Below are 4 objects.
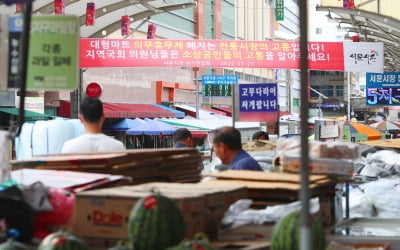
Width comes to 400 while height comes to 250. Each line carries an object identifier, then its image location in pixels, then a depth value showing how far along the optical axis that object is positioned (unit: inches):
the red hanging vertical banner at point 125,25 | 1015.4
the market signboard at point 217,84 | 1535.8
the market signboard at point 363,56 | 803.4
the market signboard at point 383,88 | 1162.8
